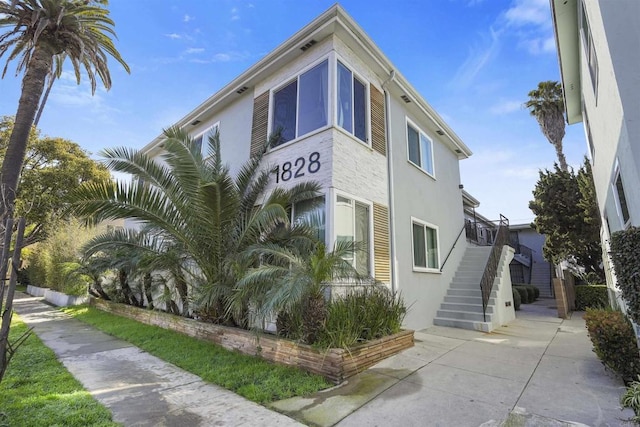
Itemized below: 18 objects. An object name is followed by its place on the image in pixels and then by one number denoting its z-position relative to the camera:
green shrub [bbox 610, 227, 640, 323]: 3.75
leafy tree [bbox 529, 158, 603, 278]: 13.98
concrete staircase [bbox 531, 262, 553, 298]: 21.91
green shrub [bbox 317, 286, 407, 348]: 5.32
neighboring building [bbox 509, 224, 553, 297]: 22.20
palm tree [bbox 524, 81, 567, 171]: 20.78
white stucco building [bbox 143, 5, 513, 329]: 7.64
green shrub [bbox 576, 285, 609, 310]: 13.59
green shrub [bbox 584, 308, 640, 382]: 4.54
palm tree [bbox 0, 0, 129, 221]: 8.89
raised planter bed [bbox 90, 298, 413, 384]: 4.95
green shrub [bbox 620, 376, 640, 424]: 3.16
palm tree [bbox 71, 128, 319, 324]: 6.66
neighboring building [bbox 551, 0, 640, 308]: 4.21
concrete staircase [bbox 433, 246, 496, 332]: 9.19
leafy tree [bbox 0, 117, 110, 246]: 19.42
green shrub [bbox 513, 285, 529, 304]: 16.55
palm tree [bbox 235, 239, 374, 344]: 5.02
